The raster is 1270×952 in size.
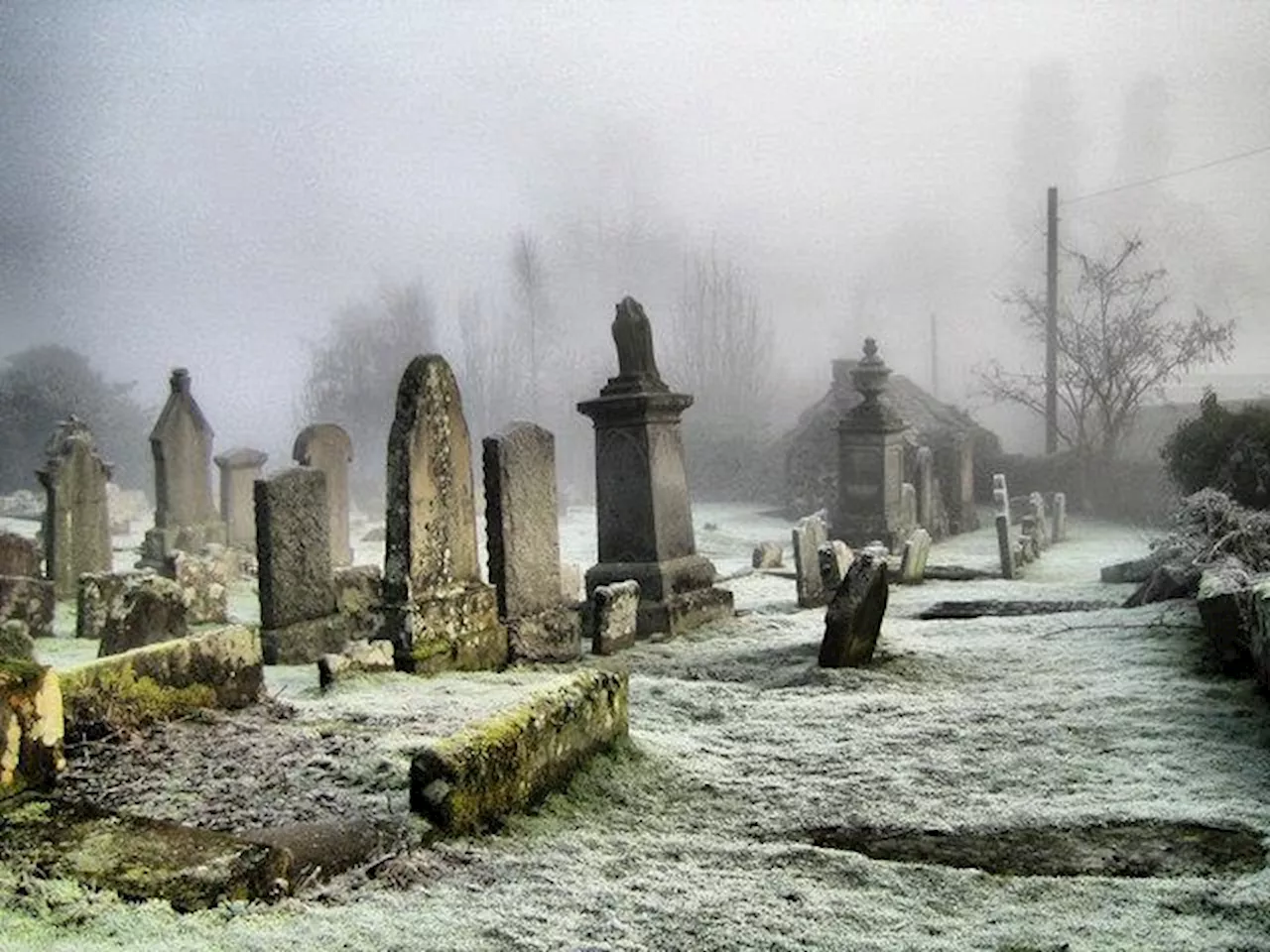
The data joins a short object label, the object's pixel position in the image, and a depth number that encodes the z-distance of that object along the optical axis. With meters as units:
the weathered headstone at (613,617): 8.58
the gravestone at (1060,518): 19.73
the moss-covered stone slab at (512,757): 3.38
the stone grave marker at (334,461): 14.37
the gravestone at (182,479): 16.03
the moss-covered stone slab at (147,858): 2.68
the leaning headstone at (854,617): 6.97
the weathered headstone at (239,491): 17.36
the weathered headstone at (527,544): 7.90
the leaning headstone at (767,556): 15.73
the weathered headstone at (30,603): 10.62
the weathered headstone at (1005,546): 13.74
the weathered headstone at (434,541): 6.86
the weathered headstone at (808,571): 11.23
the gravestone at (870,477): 16.80
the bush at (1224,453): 11.49
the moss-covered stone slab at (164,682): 4.48
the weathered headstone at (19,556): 12.13
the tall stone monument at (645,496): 9.66
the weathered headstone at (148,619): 8.95
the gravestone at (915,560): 12.73
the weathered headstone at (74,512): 13.23
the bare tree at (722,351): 58.56
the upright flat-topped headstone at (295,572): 8.65
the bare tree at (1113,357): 27.17
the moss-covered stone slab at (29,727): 3.55
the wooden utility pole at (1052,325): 28.25
